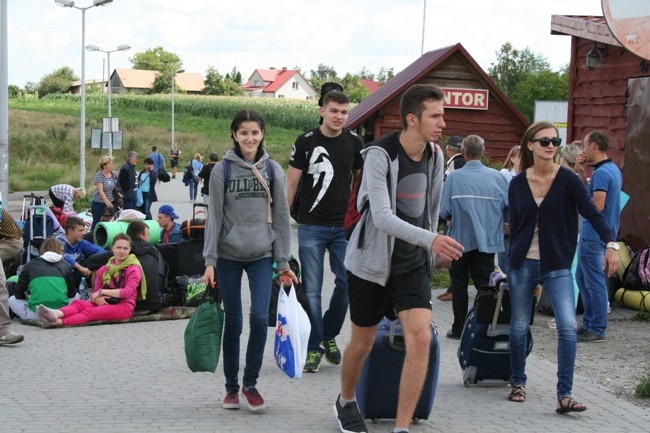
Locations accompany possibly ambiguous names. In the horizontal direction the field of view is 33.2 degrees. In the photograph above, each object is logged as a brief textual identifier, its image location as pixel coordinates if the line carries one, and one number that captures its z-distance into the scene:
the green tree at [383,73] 144.20
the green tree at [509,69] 76.69
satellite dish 11.40
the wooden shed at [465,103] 25.94
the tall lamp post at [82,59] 36.32
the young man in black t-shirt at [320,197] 8.05
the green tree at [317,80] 179.00
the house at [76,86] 172.75
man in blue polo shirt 9.33
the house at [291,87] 188.25
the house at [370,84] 162.24
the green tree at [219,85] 154.38
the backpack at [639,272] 11.65
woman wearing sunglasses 6.76
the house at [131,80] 176.00
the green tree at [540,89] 59.91
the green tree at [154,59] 187.09
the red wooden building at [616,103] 12.95
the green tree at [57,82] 163.62
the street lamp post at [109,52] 57.34
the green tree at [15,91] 127.11
